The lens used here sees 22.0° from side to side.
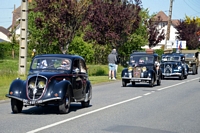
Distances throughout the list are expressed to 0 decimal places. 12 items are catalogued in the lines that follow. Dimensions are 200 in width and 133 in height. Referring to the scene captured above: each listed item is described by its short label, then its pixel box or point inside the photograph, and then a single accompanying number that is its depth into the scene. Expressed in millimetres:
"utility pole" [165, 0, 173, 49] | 56594
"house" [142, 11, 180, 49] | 128663
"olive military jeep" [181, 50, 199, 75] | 46406
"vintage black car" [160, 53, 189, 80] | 36375
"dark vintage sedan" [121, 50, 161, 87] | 27141
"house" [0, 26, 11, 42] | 109712
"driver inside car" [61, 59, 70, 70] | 15242
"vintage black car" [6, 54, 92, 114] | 13820
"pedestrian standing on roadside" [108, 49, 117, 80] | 31938
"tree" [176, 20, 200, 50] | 85938
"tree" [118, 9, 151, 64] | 55219
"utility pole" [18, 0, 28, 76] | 26938
